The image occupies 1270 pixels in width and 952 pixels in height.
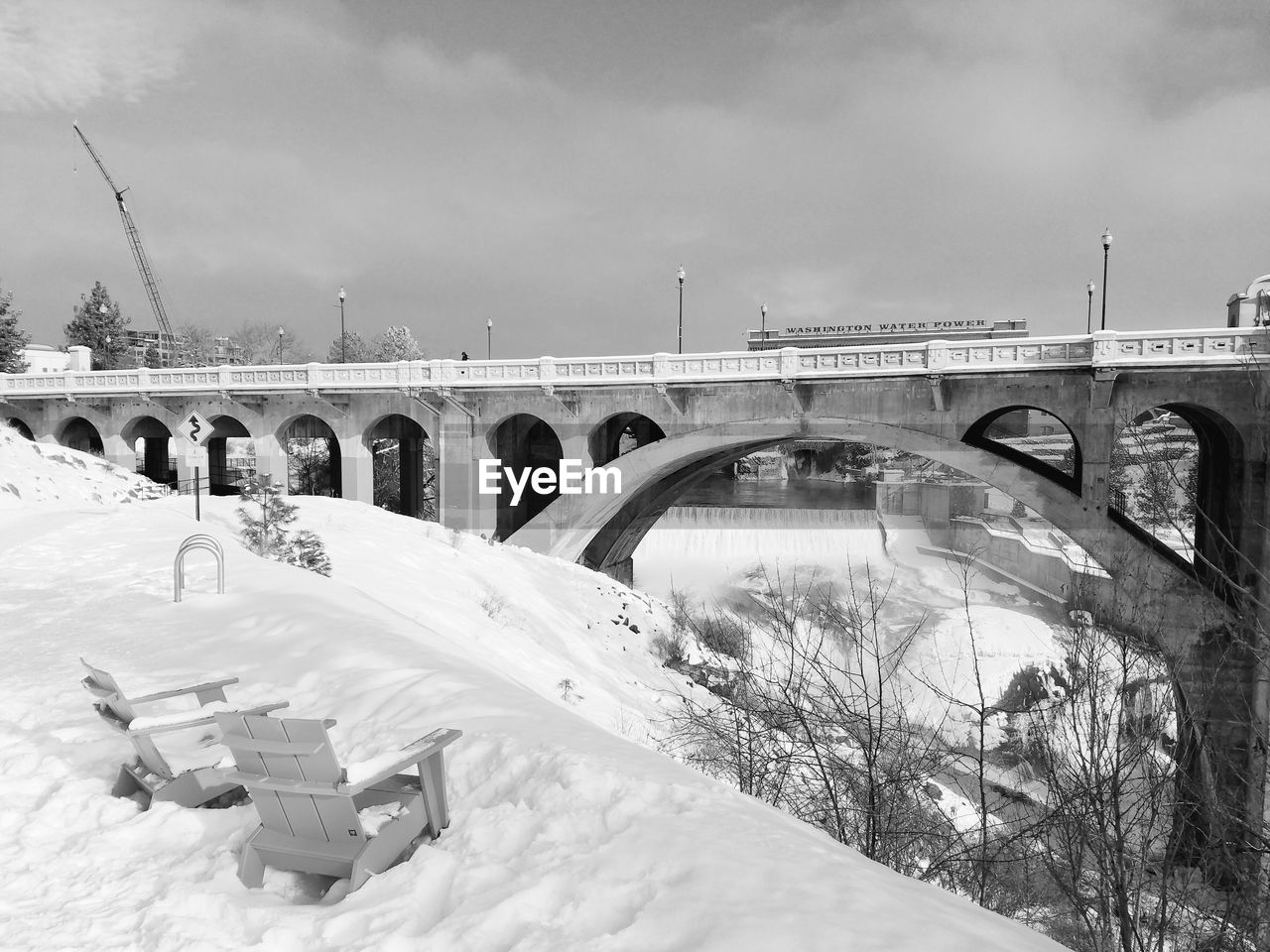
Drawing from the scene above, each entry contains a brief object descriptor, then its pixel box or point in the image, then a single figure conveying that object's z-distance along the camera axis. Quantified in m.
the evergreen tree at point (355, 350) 79.19
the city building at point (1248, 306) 19.16
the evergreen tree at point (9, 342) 46.03
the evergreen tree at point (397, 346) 73.38
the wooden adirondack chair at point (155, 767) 4.09
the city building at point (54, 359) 49.53
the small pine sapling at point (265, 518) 14.52
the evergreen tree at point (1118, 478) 20.66
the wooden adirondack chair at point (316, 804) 3.38
